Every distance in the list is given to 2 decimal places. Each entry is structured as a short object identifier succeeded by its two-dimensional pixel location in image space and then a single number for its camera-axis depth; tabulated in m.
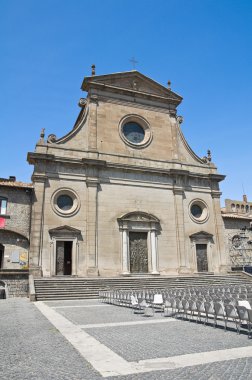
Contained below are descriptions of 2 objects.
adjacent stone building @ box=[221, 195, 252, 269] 34.06
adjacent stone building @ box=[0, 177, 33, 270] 23.67
